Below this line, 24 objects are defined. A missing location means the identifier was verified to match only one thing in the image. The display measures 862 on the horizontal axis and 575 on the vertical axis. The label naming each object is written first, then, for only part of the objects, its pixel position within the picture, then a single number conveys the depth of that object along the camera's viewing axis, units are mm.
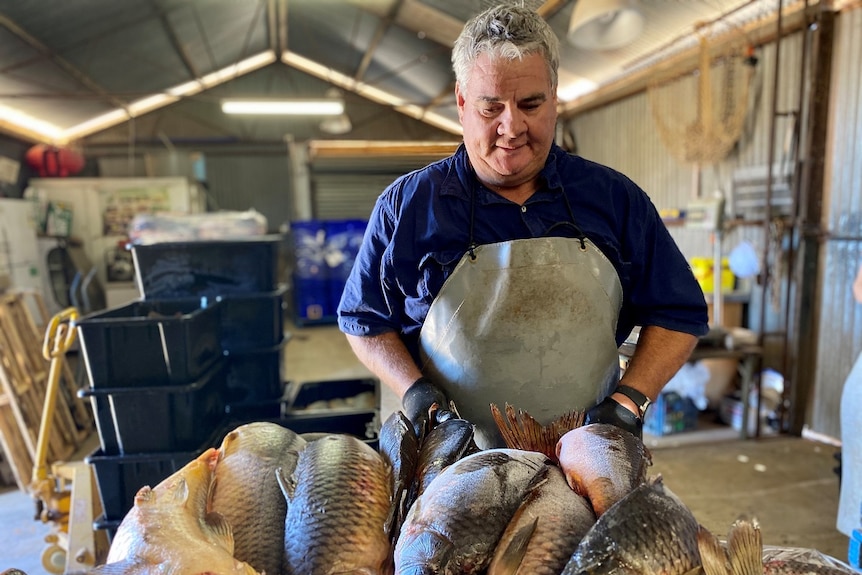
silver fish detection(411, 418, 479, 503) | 972
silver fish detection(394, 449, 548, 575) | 734
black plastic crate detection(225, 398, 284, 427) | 2947
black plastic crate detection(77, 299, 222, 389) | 2098
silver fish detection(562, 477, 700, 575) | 692
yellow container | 4707
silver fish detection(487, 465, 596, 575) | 730
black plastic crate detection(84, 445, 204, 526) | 2109
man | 1464
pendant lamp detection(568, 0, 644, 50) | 3638
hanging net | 4699
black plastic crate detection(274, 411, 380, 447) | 2027
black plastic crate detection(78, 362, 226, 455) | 2131
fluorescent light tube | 8086
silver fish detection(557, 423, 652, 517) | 858
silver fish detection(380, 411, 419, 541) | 936
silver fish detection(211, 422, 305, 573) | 897
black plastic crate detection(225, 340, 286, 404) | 2988
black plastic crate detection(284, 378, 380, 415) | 3207
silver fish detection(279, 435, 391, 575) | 805
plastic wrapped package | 3752
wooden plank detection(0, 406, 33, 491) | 3771
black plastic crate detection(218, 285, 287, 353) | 2941
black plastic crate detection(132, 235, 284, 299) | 2871
